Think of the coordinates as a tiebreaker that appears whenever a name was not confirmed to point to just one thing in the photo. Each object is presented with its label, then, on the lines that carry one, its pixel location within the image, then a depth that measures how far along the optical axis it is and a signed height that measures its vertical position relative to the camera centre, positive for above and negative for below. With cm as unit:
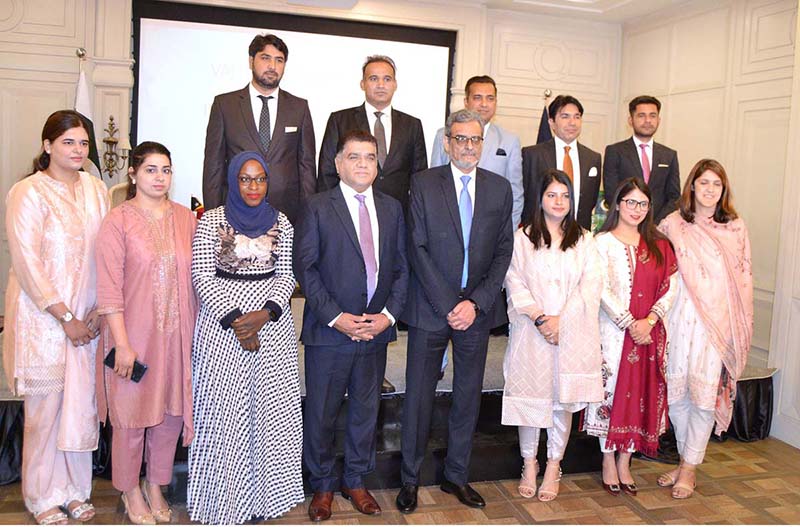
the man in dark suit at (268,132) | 329 +38
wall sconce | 606 +45
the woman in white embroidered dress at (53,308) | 279 -43
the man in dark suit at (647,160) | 439 +46
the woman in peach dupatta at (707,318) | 358 -40
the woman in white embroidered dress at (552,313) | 334 -39
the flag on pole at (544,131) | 557 +77
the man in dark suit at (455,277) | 314 -23
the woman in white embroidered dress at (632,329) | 347 -46
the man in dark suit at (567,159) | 392 +40
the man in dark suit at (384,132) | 350 +44
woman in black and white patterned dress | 283 -59
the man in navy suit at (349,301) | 297 -35
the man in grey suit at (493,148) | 381 +42
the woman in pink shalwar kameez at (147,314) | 275 -42
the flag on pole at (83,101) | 576 +84
